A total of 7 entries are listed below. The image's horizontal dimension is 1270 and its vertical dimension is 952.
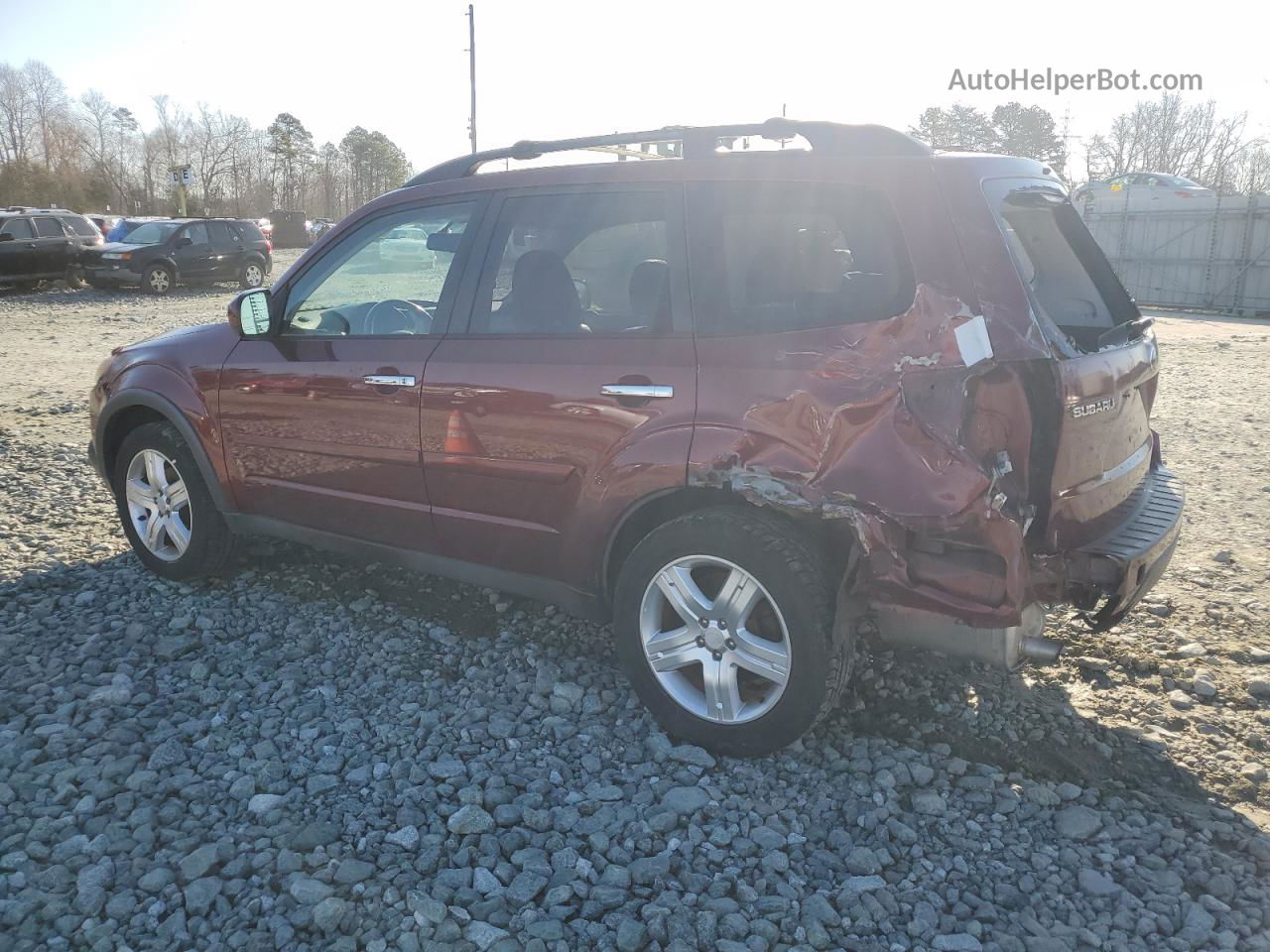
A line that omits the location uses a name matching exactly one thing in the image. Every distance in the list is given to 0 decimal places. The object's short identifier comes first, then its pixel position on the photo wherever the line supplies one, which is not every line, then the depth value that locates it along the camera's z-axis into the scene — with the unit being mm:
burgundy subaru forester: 2816
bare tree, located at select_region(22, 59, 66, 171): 81250
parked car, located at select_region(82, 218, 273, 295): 21406
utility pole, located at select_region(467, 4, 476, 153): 34469
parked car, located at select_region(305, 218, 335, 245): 49000
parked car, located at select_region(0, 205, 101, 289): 21406
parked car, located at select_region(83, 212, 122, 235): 29162
